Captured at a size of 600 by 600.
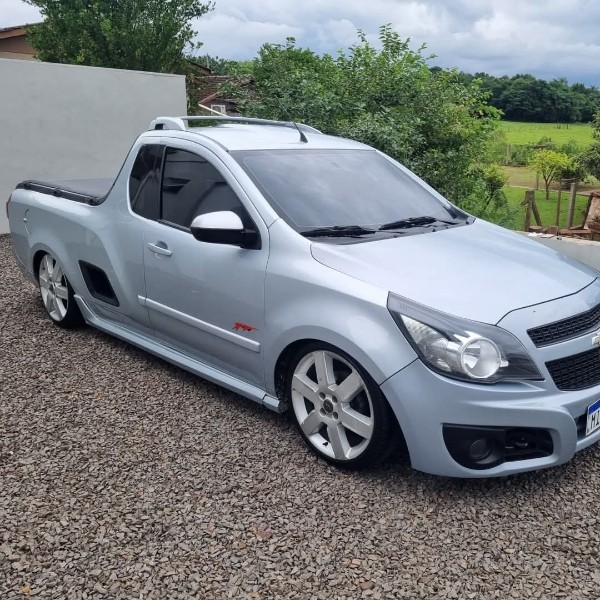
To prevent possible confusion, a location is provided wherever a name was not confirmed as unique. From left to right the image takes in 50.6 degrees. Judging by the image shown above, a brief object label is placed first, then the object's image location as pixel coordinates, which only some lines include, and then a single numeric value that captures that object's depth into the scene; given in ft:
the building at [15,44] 80.64
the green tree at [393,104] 31.89
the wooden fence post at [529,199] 40.34
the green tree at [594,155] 106.00
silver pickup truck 9.08
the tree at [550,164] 113.60
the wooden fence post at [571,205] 54.93
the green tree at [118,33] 63.26
